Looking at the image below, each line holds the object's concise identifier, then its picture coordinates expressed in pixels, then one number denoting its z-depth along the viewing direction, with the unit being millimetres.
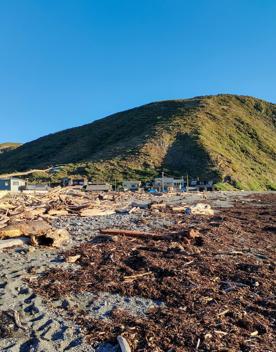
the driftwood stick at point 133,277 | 7524
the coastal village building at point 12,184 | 58781
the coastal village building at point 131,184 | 63700
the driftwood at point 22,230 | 10668
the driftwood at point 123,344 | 4574
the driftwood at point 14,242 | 9891
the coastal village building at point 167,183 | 63884
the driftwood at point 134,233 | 11742
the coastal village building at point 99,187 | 55856
